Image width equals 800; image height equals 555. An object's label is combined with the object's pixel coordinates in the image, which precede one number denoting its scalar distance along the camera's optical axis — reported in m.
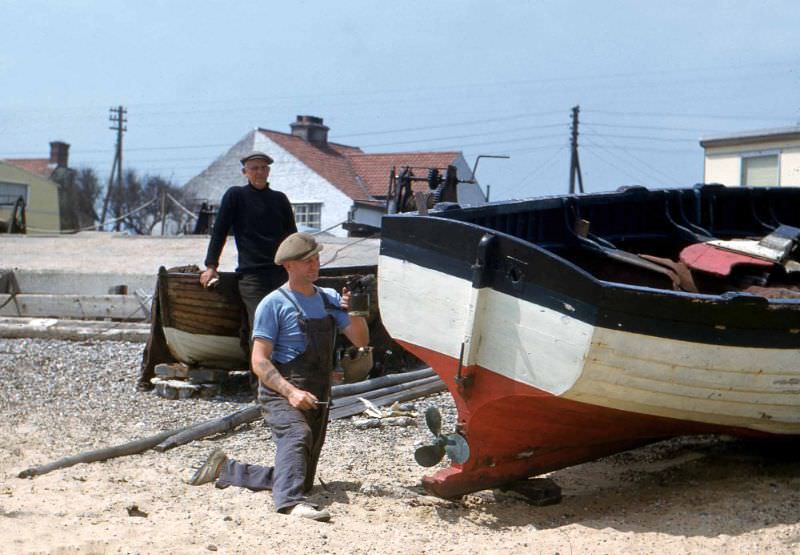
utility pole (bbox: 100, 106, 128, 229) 51.47
